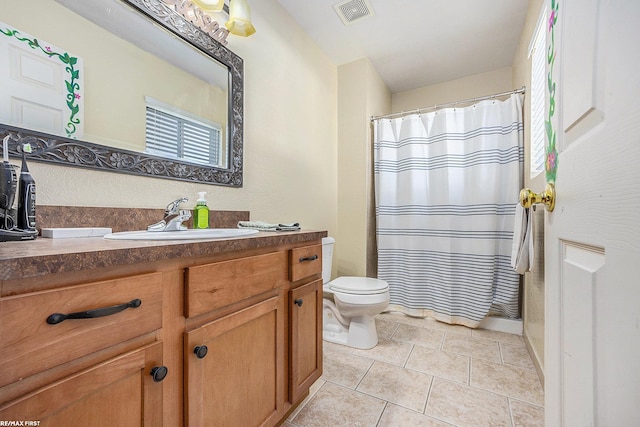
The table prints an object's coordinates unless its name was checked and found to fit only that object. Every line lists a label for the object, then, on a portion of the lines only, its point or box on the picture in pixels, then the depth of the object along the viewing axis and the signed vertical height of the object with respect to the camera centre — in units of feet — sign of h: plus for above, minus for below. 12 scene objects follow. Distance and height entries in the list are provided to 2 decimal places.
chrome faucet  3.33 -0.05
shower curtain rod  6.84 +3.07
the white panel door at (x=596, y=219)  1.16 -0.03
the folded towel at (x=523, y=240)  4.55 -0.44
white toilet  5.98 -2.10
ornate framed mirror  3.03 +1.74
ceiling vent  6.20 +4.78
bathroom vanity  1.53 -0.89
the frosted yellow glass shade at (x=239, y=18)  4.48 +3.22
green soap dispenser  4.15 +0.00
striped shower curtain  7.11 +0.17
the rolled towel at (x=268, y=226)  4.31 -0.20
